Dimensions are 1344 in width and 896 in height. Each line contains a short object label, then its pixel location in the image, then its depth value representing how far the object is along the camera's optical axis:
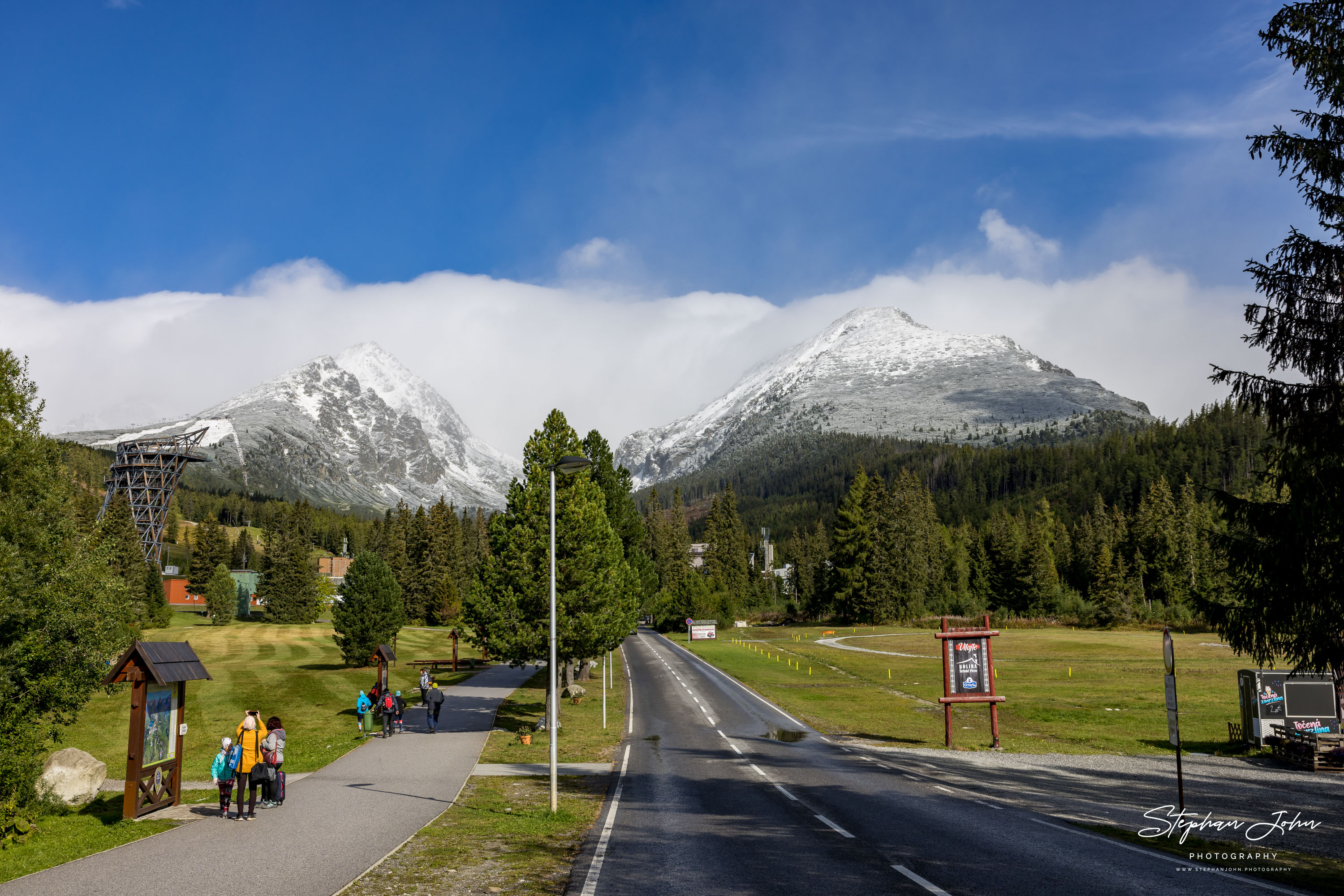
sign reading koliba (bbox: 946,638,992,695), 33.75
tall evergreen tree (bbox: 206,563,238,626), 112.06
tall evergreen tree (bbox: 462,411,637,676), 34.19
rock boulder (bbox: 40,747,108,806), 19.84
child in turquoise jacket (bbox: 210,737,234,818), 18.58
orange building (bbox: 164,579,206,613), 143.38
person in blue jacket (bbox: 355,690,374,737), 33.56
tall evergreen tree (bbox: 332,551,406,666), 60.12
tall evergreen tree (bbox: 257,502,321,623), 116.50
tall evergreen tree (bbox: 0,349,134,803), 19.88
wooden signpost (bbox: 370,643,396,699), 38.72
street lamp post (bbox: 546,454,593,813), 18.39
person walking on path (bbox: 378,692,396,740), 33.97
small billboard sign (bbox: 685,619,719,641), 92.62
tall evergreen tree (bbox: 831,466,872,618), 114.06
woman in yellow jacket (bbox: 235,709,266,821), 18.52
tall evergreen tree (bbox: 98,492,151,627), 81.44
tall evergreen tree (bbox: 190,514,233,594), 138.75
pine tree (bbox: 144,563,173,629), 91.31
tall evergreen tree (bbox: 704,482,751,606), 144.75
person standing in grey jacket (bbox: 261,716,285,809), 19.47
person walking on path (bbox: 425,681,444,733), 33.88
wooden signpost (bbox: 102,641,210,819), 18.61
